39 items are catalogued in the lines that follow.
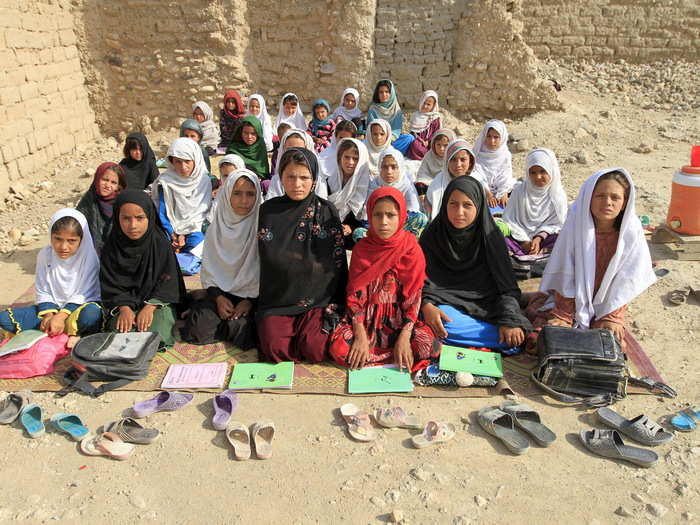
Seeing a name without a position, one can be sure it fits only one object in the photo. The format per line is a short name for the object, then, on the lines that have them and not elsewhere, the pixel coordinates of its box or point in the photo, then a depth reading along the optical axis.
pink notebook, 2.85
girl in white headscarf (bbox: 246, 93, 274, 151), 7.80
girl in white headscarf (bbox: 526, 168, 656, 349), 2.95
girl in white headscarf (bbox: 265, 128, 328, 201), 4.91
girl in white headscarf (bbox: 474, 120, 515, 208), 5.62
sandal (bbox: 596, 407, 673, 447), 2.38
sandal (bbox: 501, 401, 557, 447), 2.41
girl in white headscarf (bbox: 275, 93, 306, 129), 8.02
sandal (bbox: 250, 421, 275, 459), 2.39
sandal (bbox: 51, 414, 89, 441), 2.49
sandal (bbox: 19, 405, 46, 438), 2.51
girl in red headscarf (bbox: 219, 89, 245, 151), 7.89
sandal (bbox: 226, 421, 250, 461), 2.38
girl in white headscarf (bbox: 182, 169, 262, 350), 3.25
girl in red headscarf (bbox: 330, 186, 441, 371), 2.92
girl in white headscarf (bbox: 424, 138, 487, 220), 4.62
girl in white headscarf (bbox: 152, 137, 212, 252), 4.69
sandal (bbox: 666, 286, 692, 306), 3.69
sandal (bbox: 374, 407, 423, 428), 2.54
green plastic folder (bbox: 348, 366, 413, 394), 2.78
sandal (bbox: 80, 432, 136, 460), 2.38
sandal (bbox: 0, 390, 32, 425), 2.60
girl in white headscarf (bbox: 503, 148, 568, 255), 4.37
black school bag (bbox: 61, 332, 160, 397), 2.80
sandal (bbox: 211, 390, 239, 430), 2.56
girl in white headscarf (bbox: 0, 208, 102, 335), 3.14
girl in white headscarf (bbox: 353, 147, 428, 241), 4.85
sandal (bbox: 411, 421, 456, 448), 2.43
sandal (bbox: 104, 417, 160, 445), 2.47
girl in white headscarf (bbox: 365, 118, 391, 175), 5.96
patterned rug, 2.80
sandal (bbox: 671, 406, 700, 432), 2.48
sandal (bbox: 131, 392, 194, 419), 2.63
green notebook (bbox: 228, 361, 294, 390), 2.83
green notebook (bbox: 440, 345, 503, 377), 2.83
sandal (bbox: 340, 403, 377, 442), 2.48
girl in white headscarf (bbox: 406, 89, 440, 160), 7.82
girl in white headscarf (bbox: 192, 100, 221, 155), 7.88
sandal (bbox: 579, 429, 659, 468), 2.28
